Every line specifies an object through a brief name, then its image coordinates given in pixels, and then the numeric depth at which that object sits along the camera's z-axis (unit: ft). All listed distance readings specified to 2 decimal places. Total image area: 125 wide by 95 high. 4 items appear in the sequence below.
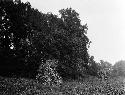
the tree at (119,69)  386.83
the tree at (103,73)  200.70
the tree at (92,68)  221.46
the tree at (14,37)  142.10
